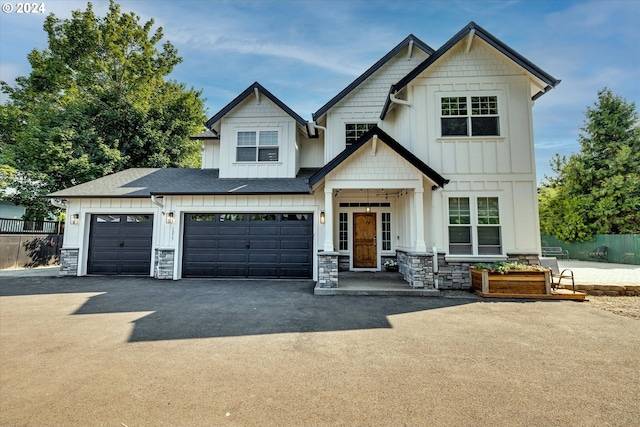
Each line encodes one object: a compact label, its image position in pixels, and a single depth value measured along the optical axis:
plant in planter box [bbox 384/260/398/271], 10.77
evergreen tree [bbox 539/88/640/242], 16.78
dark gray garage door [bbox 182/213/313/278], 10.07
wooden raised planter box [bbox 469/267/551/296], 7.43
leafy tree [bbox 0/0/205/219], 15.79
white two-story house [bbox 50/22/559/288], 8.44
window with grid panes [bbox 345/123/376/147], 11.23
